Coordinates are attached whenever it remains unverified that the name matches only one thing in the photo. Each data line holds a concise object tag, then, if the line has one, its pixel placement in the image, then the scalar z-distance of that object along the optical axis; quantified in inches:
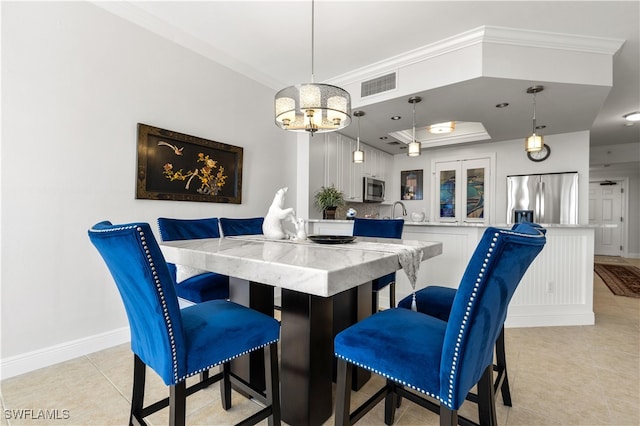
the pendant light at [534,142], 115.7
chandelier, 73.0
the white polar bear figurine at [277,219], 77.8
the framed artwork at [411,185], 230.4
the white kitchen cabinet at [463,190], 207.3
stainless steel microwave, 198.1
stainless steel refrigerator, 181.8
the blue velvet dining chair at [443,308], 61.3
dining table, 42.3
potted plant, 156.1
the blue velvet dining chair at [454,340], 34.4
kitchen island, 116.4
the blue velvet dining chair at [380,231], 84.2
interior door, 316.8
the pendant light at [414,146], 123.7
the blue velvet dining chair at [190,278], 76.5
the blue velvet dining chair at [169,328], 36.9
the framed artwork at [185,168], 101.5
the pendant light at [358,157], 133.4
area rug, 169.6
